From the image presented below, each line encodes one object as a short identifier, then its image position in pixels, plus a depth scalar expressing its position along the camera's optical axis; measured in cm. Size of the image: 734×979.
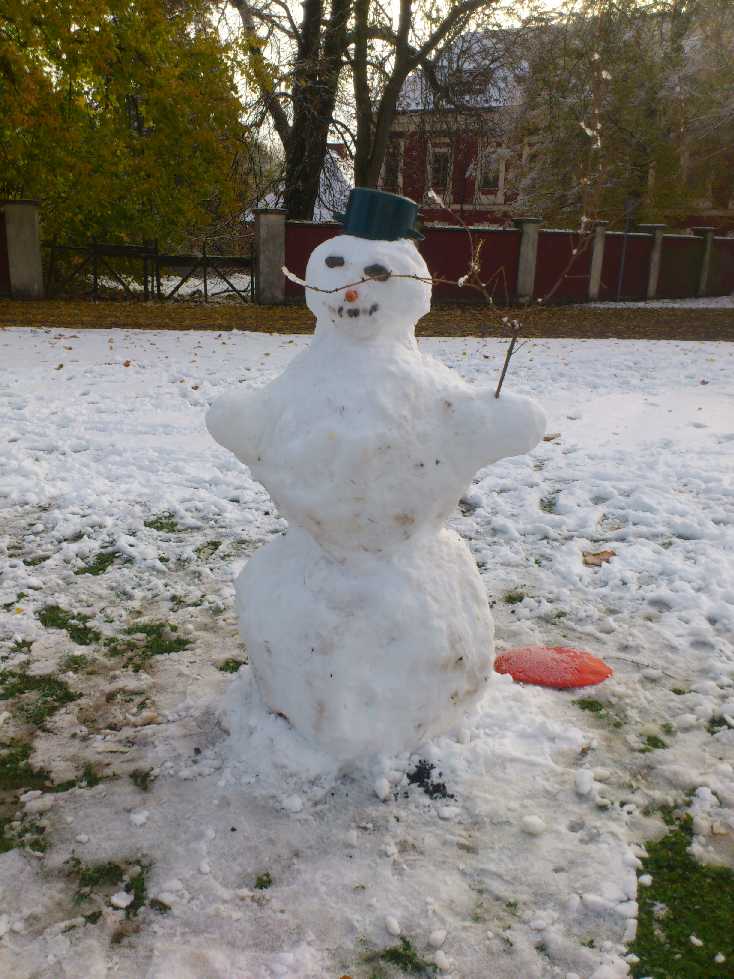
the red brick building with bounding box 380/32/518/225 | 1973
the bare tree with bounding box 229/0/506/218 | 1831
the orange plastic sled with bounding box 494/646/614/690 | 322
